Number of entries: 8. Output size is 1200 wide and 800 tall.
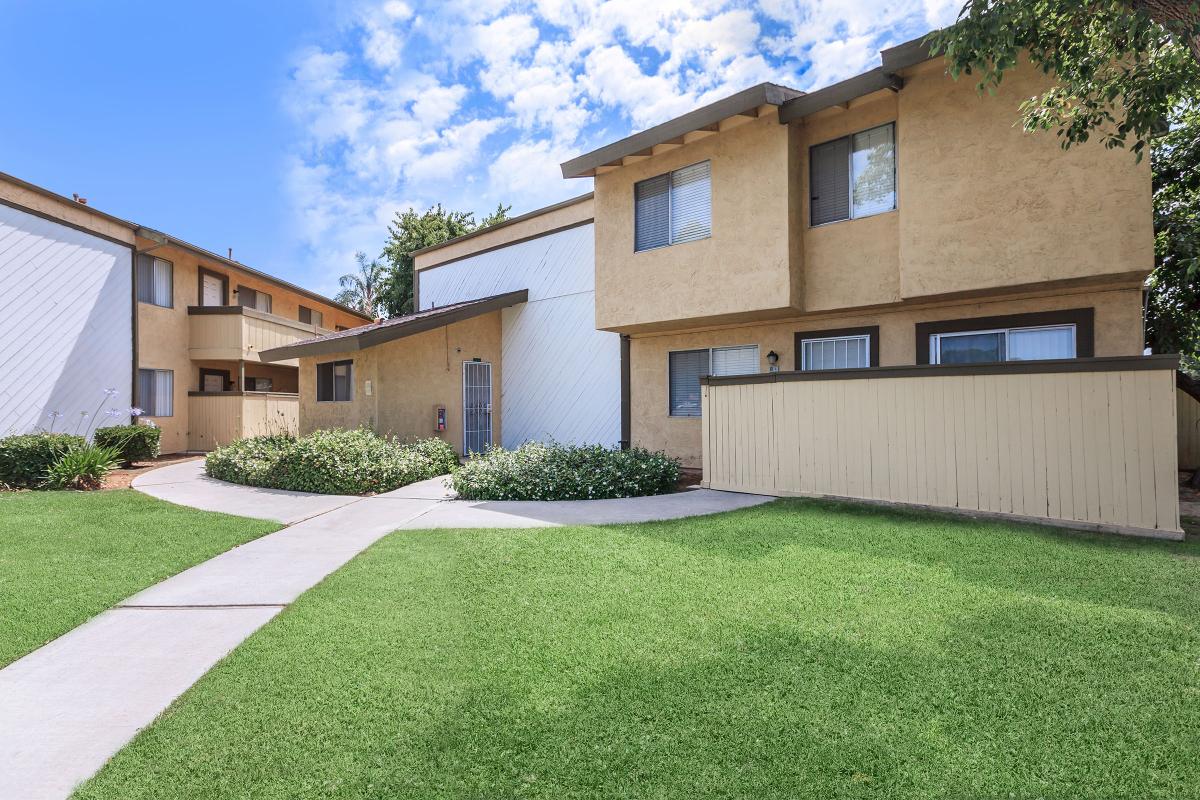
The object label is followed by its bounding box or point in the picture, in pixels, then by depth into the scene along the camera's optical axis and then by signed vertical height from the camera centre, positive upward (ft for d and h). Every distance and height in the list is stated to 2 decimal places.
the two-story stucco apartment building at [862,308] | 22.45 +5.16
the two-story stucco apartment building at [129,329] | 42.57 +7.11
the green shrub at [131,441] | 45.44 -2.24
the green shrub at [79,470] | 35.19 -3.43
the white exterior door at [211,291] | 62.28 +12.48
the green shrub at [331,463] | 34.19 -3.19
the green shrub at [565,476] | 30.48 -3.47
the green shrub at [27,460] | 35.83 -2.86
